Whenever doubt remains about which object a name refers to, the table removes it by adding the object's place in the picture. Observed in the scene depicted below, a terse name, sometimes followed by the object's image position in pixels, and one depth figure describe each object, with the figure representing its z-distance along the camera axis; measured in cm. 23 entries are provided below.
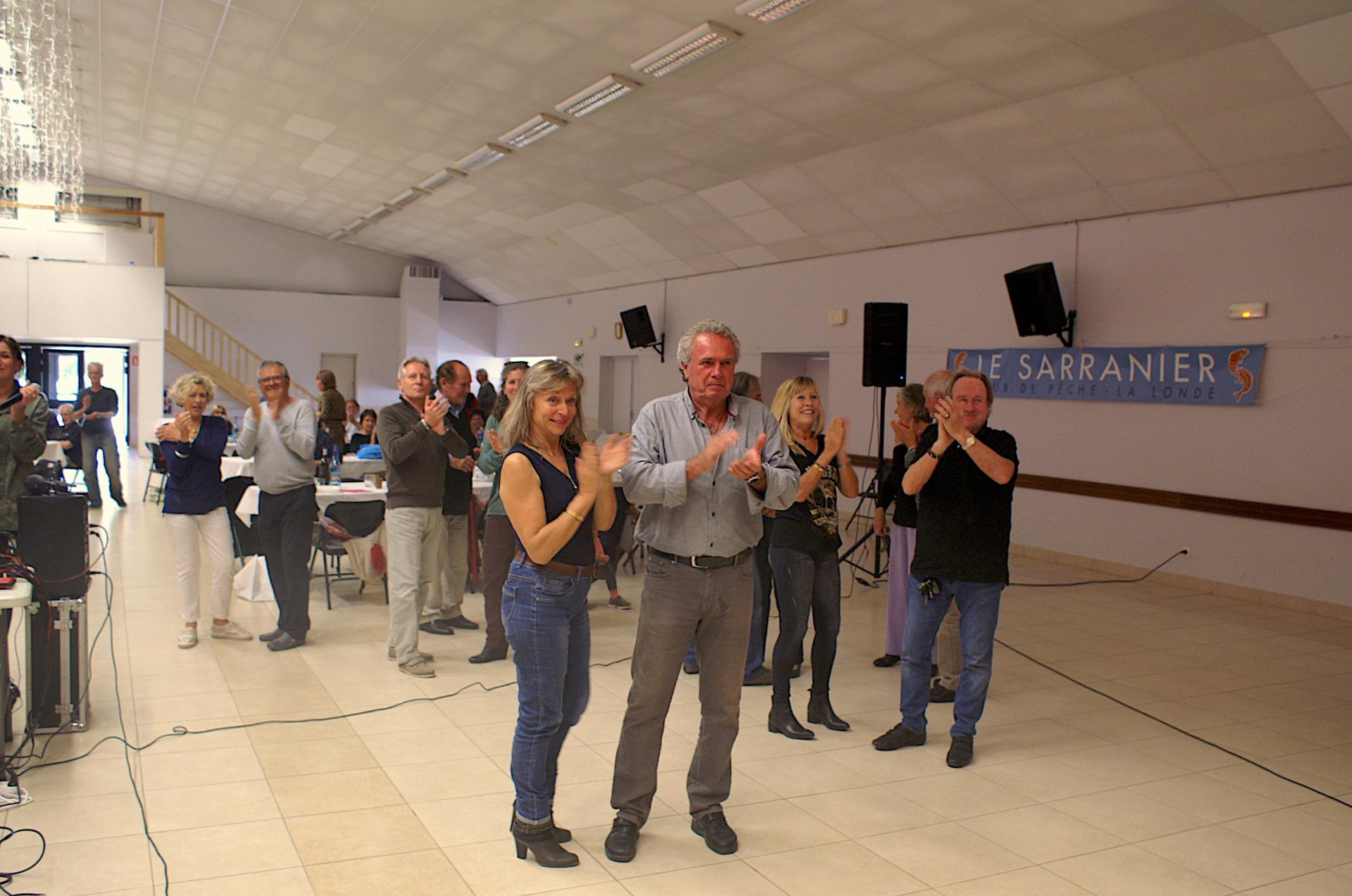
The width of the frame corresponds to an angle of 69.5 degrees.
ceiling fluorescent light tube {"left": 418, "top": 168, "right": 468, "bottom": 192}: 1309
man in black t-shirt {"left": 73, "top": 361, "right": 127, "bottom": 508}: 1044
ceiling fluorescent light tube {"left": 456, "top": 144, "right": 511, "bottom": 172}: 1159
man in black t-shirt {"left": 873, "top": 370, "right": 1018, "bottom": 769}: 382
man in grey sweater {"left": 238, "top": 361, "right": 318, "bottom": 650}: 525
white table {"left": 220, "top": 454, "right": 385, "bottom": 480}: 771
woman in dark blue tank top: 279
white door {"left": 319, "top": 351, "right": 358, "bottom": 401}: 2017
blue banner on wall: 765
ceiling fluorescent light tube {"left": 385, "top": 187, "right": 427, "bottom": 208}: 1463
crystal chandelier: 961
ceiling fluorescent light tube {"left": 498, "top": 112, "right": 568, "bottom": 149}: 1016
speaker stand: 740
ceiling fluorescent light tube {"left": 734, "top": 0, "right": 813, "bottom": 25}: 657
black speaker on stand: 839
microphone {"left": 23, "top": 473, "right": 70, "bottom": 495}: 405
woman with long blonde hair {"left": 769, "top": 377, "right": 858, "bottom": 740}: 406
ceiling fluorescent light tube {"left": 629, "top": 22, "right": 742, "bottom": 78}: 720
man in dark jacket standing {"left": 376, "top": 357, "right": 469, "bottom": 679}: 490
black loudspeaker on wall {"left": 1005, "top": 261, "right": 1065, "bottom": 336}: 852
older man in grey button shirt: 295
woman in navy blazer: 510
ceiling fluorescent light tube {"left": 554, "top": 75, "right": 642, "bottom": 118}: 865
